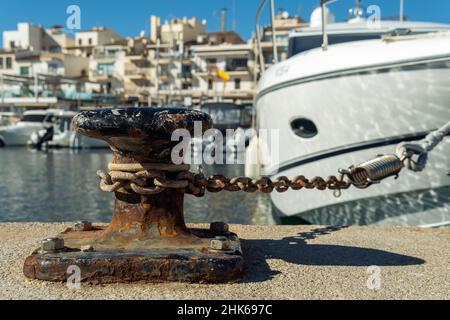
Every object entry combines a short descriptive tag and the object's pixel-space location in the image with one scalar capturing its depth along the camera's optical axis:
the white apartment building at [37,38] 84.94
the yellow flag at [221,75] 44.48
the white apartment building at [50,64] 72.19
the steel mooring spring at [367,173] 4.26
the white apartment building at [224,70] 57.81
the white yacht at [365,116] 7.08
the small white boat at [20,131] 40.67
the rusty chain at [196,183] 3.38
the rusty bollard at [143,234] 3.04
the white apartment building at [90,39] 81.31
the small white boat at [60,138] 38.09
